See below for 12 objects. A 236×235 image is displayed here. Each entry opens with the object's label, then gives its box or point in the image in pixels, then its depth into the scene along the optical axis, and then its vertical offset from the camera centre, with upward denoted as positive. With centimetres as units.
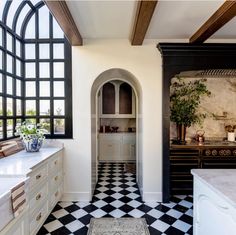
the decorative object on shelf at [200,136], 395 -35
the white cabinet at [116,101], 630 +50
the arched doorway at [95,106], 379 +22
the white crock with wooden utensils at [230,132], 404 -28
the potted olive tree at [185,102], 390 +29
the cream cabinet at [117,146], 617 -82
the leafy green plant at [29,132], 311 -21
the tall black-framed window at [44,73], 362 +78
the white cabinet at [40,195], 177 -89
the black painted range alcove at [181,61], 342 +92
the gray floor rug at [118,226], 264 -141
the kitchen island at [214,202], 149 -67
